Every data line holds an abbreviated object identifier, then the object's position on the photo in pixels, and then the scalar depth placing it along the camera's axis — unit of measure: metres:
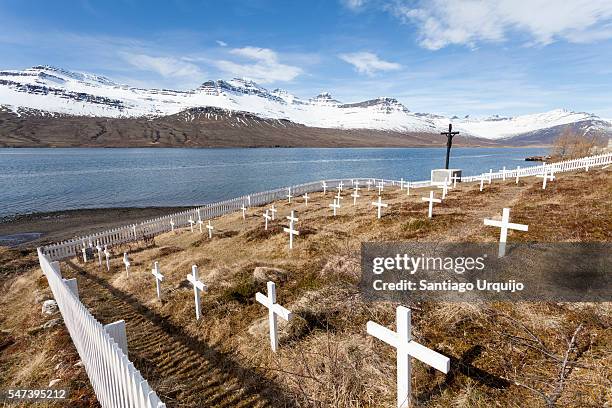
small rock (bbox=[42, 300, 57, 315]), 8.38
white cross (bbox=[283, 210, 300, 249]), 11.40
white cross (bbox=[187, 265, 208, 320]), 6.97
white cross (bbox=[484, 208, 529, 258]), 7.32
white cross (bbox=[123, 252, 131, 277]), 11.41
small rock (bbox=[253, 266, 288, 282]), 8.07
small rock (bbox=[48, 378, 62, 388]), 5.04
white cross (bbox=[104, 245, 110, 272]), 13.68
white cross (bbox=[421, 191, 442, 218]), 12.21
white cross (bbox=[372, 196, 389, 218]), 13.63
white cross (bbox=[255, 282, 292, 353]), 5.32
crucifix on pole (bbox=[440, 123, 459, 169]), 30.27
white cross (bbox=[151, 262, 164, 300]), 8.55
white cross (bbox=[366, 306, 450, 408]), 3.53
